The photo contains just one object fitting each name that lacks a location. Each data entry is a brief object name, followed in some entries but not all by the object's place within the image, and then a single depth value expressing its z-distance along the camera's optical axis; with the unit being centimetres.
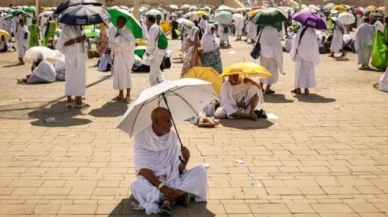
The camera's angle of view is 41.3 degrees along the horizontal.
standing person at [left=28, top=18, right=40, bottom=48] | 1798
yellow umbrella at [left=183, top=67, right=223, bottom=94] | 936
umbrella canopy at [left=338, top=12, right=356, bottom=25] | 1917
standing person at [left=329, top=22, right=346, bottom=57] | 1855
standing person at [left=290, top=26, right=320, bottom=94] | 1130
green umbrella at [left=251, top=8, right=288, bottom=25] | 1086
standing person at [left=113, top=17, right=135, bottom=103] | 1001
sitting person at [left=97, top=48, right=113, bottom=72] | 1509
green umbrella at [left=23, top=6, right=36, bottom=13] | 2797
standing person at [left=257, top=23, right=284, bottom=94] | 1127
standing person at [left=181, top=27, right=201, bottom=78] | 1142
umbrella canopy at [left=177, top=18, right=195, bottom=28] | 1610
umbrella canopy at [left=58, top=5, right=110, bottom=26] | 884
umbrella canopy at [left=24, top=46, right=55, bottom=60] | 1265
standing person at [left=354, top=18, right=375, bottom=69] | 1568
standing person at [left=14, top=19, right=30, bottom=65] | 1722
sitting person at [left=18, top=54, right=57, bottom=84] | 1261
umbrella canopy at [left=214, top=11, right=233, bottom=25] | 2290
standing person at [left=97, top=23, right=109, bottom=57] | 1476
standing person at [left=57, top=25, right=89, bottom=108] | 935
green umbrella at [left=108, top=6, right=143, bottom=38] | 994
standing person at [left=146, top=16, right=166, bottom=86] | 1011
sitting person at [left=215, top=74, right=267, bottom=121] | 874
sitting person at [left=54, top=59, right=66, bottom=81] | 1313
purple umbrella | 1094
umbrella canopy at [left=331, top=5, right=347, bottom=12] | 2752
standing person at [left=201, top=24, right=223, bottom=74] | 1196
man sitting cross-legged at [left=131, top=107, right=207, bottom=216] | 479
